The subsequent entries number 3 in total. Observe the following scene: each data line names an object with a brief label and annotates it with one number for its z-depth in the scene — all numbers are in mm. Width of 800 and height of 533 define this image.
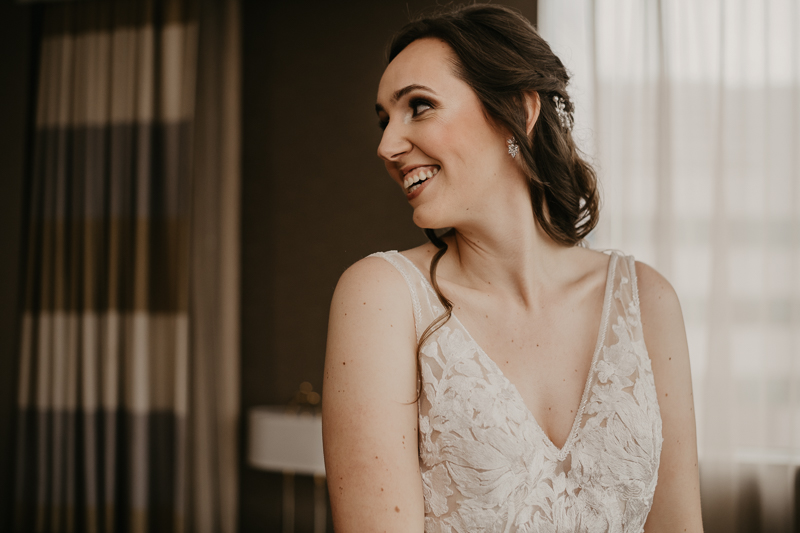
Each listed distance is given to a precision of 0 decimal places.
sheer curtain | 2682
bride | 918
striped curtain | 2965
